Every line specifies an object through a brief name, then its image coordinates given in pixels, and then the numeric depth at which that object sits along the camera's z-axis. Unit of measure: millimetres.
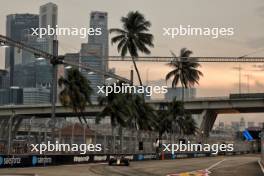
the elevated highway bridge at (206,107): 114750
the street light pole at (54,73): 44809
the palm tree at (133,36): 90062
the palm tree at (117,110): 69562
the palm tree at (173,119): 110250
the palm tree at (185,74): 117062
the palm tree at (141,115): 78312
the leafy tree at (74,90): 94812
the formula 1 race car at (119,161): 42969
